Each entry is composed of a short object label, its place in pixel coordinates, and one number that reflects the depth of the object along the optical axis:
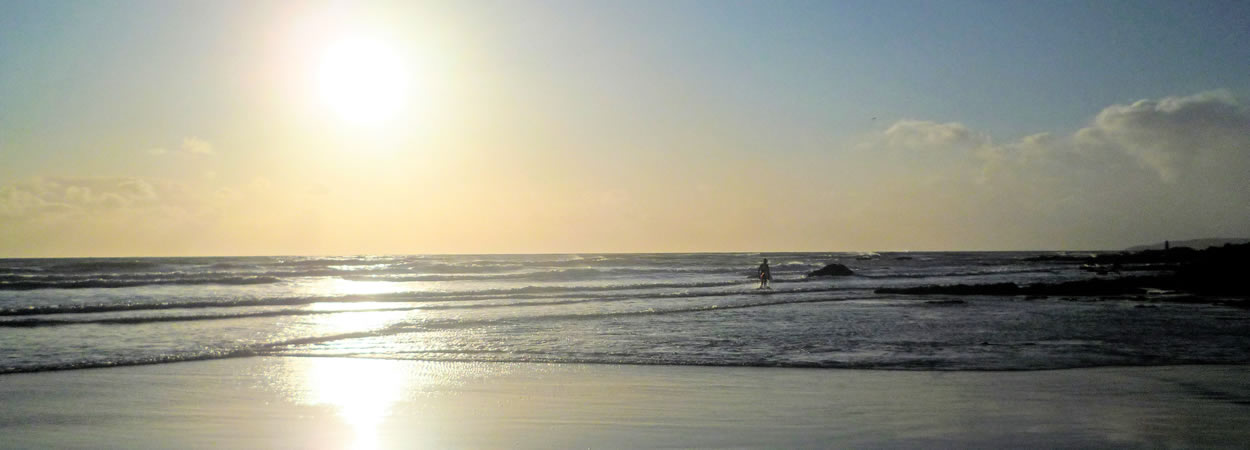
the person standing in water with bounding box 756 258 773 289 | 40.47
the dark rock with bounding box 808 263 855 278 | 57.13
